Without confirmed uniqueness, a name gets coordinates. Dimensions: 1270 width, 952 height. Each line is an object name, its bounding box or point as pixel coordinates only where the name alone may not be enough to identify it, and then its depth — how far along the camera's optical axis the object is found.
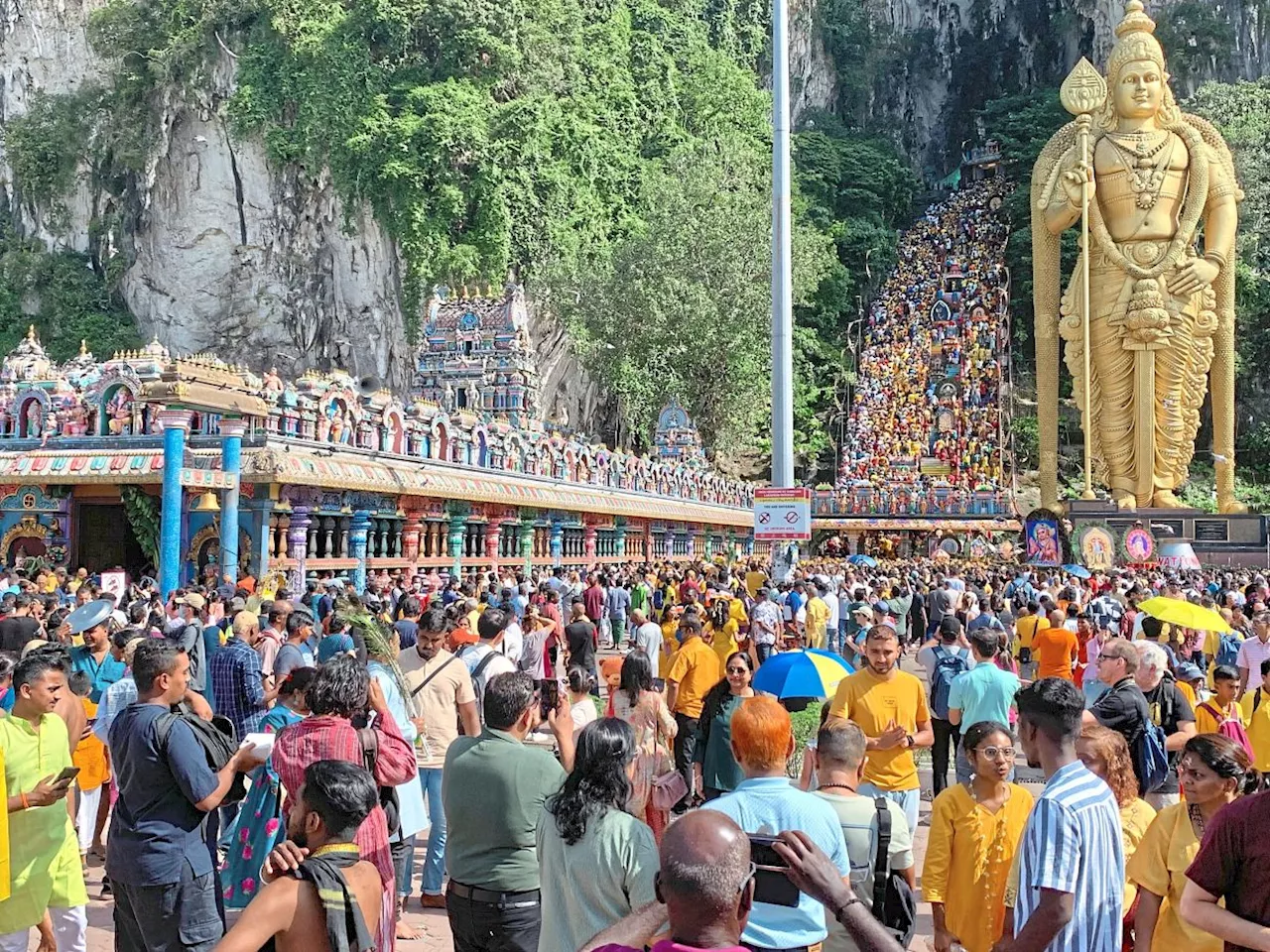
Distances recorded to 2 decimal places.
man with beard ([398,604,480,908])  5.59
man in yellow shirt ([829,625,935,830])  5.34
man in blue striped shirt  3.22
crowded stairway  41.59
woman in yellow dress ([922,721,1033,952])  4.11
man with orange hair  3.09
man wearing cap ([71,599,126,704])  7.26
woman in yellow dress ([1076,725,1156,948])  4.03
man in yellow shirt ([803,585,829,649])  13.05
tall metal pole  12.86
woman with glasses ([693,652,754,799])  5.85
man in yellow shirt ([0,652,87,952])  4.17
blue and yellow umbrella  6.07
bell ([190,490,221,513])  16.33
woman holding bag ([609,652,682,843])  5.20
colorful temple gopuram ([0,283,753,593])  16.86
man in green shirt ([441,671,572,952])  3.89
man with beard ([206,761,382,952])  2.77
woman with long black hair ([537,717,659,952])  3.30
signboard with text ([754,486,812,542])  11.18
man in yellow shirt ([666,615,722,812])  7.51
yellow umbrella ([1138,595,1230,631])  7.33
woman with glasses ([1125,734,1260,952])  3.32
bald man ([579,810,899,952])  2.23
